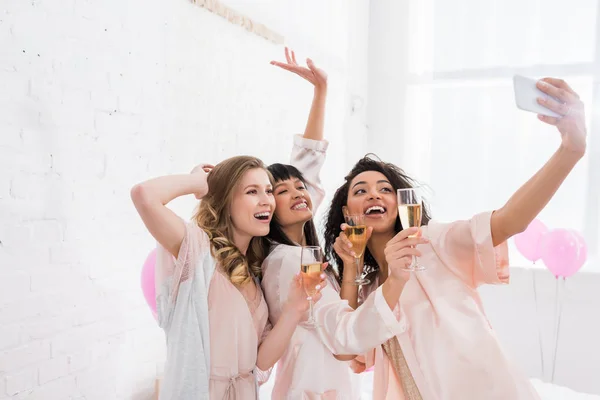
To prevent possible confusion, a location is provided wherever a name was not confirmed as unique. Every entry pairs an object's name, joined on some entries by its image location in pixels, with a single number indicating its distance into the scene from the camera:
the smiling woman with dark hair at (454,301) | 1.48
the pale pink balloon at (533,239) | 3.79
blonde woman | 1.58
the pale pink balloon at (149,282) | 2.00
